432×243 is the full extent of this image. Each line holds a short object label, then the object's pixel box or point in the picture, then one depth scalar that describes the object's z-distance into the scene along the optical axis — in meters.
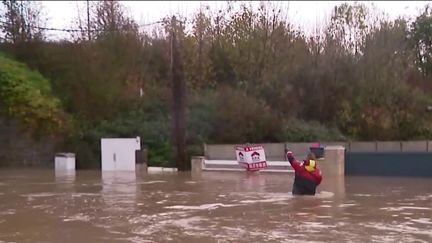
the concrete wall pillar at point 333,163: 28.33
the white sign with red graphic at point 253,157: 30.19
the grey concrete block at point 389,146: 37.96
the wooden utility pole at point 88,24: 42.96
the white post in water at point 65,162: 33.91
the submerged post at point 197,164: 32.03
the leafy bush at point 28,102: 36.03
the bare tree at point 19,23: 41.78
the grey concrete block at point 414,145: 38.38
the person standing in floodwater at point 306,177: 19.34
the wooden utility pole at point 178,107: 34.59
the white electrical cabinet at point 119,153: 33.28
